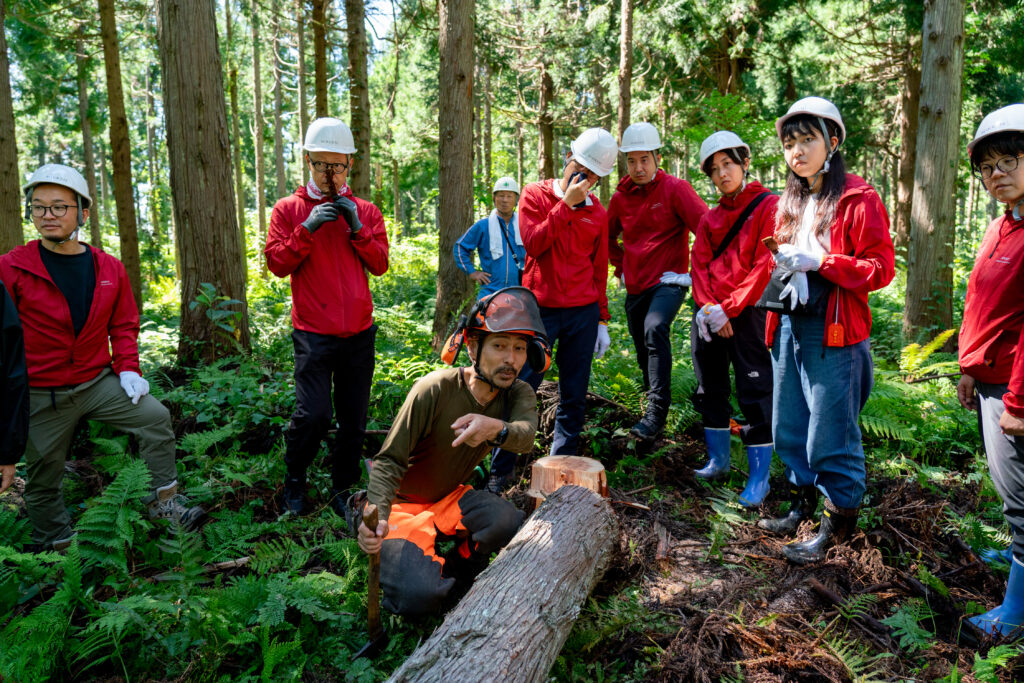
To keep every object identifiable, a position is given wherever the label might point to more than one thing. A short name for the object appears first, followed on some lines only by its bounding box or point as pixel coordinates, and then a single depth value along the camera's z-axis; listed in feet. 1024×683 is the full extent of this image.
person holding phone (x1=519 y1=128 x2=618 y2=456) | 14.76
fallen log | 7.51
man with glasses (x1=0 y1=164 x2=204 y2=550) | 11.89
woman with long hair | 10.70
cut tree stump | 12.37
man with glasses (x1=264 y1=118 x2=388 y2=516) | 13.33
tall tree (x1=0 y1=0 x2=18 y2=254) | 18.26
